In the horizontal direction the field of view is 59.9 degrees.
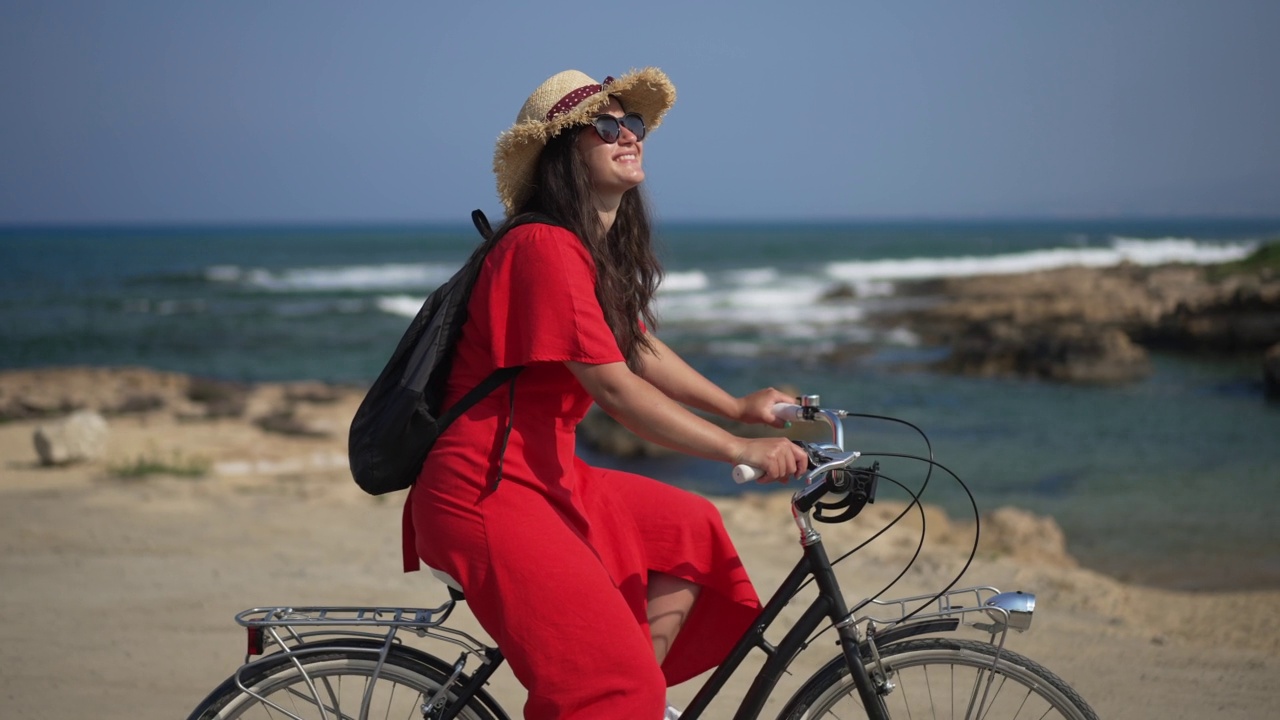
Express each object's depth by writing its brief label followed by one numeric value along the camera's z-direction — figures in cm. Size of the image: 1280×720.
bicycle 229
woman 217
